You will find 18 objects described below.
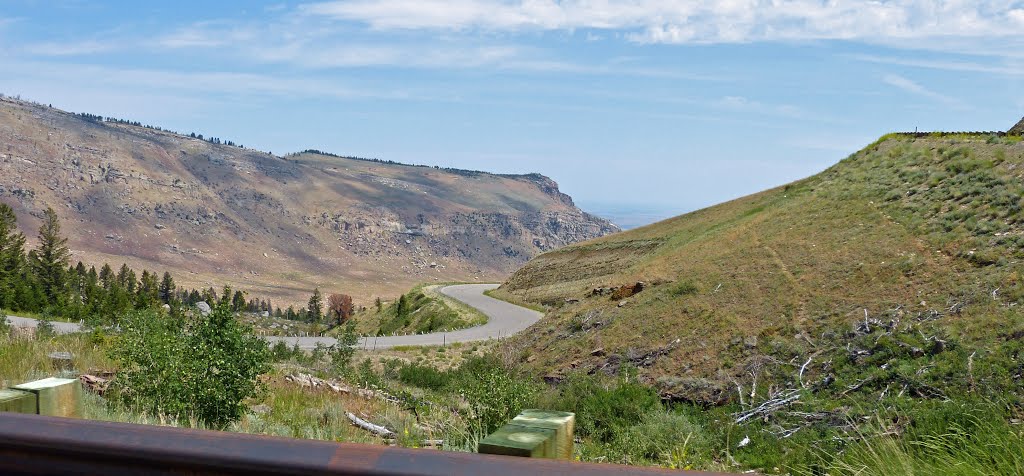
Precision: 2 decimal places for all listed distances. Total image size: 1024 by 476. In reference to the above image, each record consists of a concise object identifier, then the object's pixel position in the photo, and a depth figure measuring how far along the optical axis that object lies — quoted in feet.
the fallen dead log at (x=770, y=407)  52.08
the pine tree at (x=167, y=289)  372.79
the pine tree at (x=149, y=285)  269.40
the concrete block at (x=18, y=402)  12.44
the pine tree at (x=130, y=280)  272.97
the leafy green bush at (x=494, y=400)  27.94
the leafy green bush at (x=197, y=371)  25.14
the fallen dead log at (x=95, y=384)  28.80
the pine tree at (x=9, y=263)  146.82
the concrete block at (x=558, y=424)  9.91
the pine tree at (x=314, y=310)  398.05
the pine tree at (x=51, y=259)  223.92
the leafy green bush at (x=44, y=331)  44.72
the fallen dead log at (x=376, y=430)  26.57
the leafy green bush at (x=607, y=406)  49.55
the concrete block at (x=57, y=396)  13.04
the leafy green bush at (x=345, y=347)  78.10
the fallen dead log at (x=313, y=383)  40.71
